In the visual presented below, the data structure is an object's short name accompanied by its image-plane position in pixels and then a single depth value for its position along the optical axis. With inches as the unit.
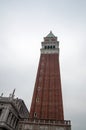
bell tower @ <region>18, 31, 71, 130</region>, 1296.8
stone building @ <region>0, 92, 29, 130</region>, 1166.3
